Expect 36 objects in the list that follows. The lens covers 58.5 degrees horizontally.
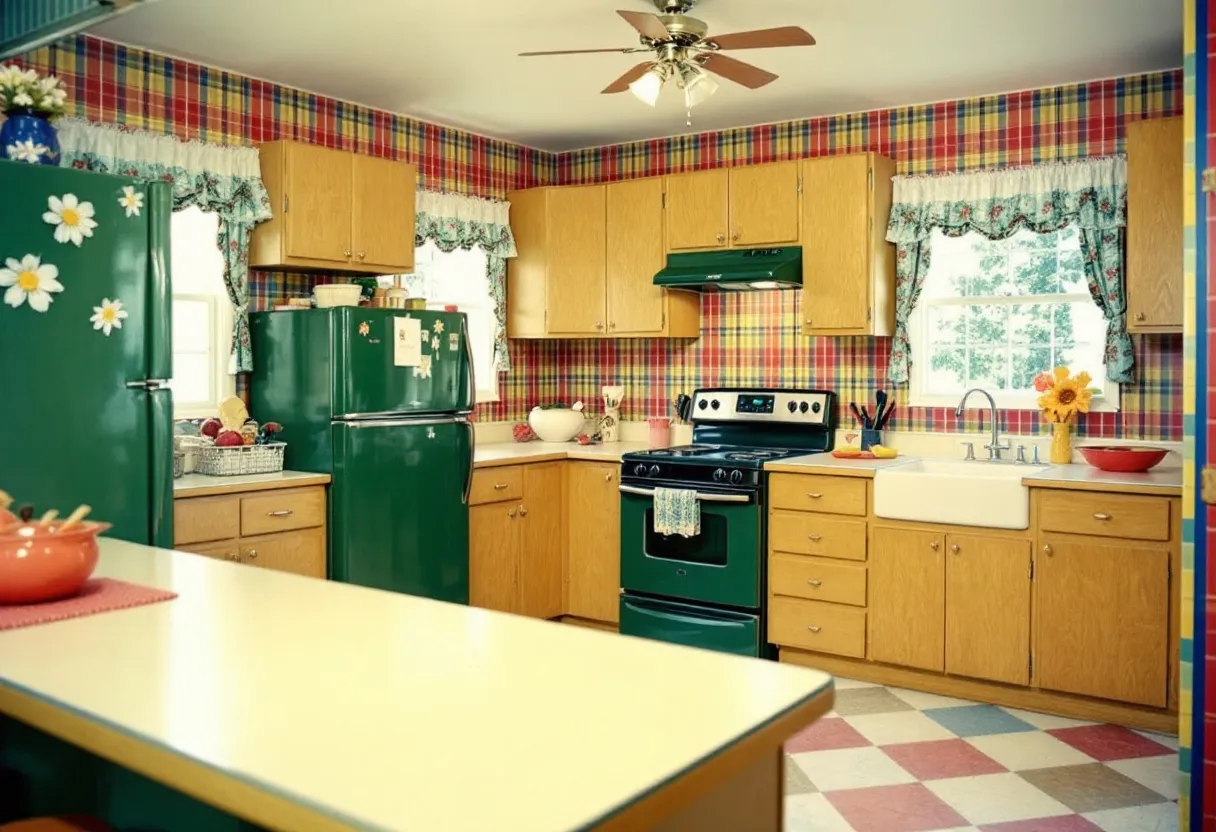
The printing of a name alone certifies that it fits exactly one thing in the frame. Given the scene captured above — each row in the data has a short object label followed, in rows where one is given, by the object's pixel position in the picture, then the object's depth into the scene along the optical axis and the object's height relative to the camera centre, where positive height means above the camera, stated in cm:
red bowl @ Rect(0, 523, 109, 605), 181 -30
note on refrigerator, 435 +18
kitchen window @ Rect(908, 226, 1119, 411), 464 +29
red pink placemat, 175 -37
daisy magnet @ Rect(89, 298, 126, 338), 301 +19
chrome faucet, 460 -25
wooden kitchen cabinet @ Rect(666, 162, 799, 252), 497 +84
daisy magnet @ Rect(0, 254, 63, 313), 281 +27
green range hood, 488 +54
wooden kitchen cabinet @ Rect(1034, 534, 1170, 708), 381 -83
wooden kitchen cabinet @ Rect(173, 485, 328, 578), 371 -51
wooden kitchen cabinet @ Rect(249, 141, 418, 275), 440 +73
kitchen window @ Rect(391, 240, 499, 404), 542 +49
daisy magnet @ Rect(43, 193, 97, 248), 289 +45
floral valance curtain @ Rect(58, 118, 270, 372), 399 +82
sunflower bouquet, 436 -6
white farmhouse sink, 405 -42
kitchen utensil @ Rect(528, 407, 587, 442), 569 -19
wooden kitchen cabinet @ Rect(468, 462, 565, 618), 487 -72
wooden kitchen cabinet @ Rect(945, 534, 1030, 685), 407 -84
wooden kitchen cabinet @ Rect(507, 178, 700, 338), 539 +61
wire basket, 402 -28
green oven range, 461 -68
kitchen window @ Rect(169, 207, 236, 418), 437 +27
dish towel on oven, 468 -55
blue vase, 308 +71
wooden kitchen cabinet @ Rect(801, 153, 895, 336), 479 +63
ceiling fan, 341 +109
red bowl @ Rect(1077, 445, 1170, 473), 407 -27
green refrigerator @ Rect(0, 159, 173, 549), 284 +11
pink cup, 543 -23
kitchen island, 106 -39
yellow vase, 444 -23
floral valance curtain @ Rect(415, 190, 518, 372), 533 +78
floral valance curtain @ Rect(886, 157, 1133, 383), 445 +74
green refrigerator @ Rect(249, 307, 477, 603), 417 -16
